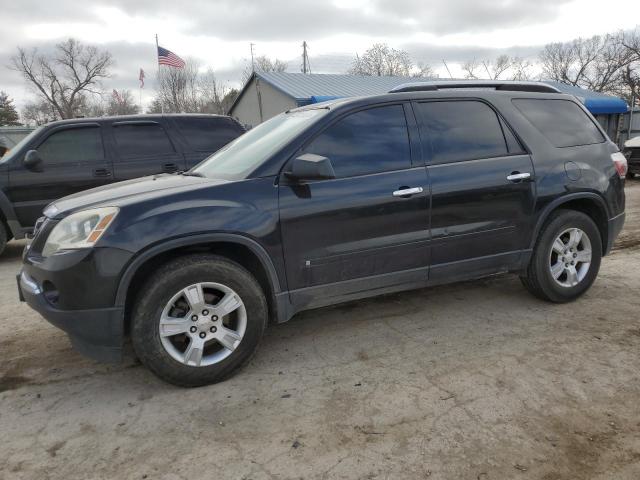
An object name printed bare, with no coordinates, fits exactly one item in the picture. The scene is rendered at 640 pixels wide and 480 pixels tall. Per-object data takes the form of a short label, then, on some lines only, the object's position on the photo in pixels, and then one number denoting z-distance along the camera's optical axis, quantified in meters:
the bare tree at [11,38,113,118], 58.31
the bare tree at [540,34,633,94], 45.31
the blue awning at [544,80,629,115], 20.33
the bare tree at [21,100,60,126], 60.53
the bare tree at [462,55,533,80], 47.36
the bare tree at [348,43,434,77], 47.41
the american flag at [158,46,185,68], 19.57
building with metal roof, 20.73
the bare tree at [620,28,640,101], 40.45
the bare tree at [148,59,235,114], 40.06
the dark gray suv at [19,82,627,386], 2.80
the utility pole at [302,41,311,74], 44.06
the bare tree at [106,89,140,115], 50.42
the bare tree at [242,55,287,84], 50.60
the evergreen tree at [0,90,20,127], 61.84
